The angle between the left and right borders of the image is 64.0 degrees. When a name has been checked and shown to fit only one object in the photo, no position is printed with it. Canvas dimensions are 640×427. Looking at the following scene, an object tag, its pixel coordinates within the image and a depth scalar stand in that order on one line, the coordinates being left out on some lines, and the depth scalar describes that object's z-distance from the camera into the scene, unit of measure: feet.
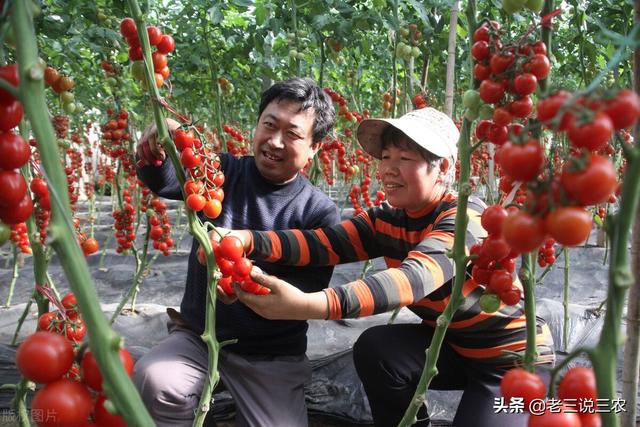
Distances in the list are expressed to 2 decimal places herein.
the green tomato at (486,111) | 2.40
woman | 3.76
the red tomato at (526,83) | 2.04
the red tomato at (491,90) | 2.13
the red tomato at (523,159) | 1.32
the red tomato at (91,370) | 1.63
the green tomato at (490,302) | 2.69
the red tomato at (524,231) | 1.30
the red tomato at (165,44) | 3.11
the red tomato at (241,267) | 3.02
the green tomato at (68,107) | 3.99
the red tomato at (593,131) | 1.21
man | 5.07
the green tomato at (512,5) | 2.32
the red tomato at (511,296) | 2.64
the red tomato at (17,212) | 1.62
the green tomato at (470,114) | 2.41
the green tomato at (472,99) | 2.38
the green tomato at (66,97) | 3.68
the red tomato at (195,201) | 2.89
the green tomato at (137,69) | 2.95
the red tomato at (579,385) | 1.69
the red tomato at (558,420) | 1.65
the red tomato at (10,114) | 1.53
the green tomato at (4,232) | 1.81
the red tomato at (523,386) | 1.74
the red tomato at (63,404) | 1.57
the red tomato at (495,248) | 2.35
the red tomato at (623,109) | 1.27
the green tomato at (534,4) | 2.35
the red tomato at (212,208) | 3.13
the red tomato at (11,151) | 1.53
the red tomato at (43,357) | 1.57
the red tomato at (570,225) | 1.25
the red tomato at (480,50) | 2.20
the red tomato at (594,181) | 1.25
